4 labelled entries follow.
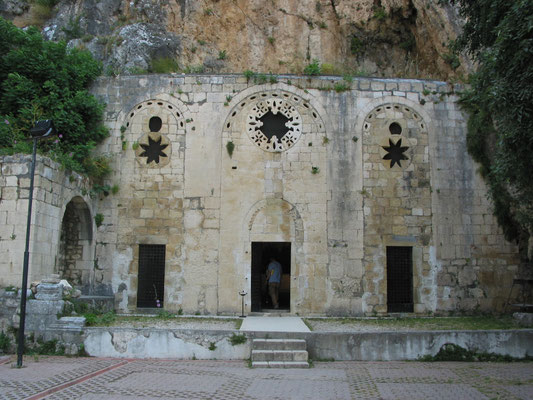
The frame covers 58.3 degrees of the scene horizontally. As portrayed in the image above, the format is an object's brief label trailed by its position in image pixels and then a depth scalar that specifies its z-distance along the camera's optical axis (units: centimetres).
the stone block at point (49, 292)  980
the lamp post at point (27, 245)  835
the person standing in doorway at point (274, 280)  1441
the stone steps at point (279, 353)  868
